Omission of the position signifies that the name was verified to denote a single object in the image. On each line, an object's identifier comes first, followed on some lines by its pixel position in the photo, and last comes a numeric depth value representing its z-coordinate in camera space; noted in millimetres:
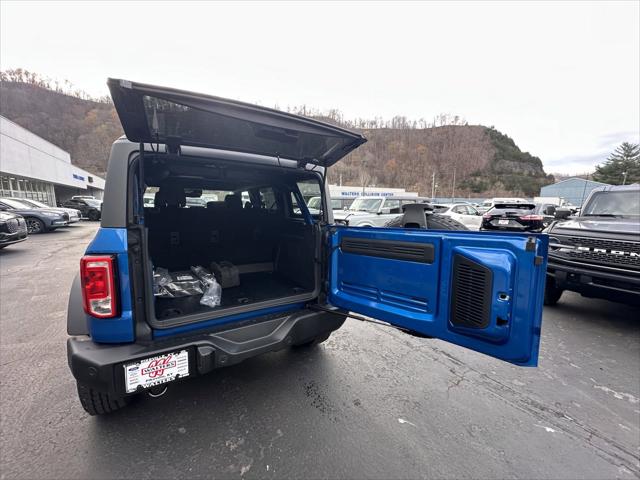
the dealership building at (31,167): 17453
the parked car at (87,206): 20003
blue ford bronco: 1539
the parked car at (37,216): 11816
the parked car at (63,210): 13328
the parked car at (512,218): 10203
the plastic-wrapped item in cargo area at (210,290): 2480
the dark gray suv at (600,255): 3346
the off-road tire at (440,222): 3449
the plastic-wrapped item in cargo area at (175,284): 2545
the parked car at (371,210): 10586
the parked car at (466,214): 13555
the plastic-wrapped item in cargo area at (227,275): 3010
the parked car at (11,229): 7414
